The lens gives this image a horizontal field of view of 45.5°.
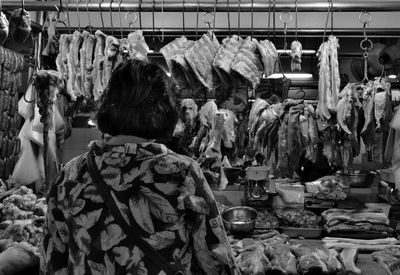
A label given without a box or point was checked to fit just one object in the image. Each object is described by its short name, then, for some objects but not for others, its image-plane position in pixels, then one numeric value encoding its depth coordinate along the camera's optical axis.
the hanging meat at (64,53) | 3.83
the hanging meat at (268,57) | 3.52
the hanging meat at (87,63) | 3.73
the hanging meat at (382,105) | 3.71
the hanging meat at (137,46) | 3.55
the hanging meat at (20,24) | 3.66
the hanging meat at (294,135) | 3.88
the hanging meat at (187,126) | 3.96
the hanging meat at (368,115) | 3.74
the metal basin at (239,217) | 3.59
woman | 1.77
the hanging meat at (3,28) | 3.42
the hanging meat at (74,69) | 3.77
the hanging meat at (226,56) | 3.43
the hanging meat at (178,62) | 3.47
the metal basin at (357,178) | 5.59
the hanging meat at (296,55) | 3.64
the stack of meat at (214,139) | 3.71
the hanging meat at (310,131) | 3.86
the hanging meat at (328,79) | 3.62
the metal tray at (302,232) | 3.73
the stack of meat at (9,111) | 4.18
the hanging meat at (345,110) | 3.70
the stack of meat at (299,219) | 3.80
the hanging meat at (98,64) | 3.67
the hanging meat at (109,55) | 3.64
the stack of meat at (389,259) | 3.06
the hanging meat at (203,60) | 3.47
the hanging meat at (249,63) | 3.43
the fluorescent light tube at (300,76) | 7.45
